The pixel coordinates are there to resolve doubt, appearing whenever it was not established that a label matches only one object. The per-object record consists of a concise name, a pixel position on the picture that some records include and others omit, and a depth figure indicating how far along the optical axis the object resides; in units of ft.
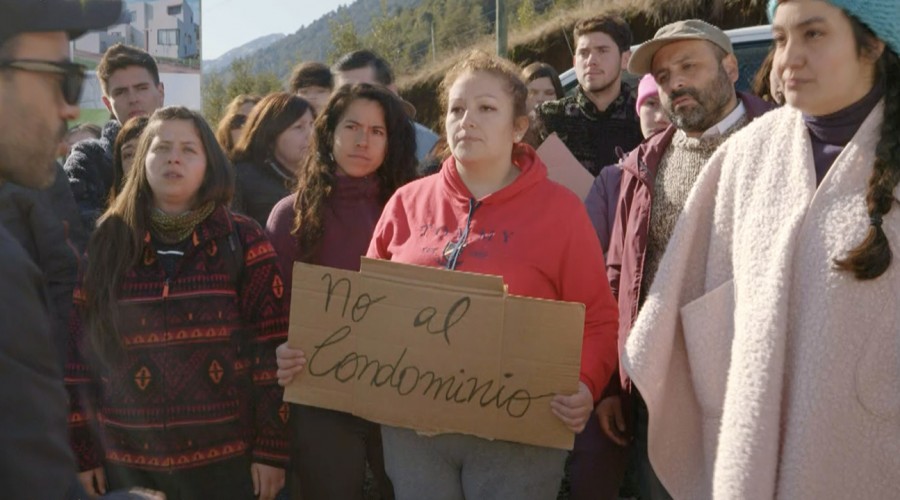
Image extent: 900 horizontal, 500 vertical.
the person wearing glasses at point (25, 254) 4.76
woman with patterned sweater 10.52
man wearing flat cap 10.34
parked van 16.71
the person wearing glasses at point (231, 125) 19.17
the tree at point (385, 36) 100.73
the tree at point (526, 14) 87.81
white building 24.58
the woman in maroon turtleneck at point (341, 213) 11.09
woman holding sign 9.24
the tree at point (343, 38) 94.17
